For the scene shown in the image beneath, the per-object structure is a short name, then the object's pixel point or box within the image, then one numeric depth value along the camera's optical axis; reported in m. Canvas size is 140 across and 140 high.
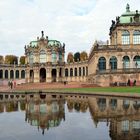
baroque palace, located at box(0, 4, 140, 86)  34.11
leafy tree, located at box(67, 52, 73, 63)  81.81
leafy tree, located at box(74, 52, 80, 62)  79.34
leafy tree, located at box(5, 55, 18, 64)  78.30
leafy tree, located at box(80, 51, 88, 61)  79.09
